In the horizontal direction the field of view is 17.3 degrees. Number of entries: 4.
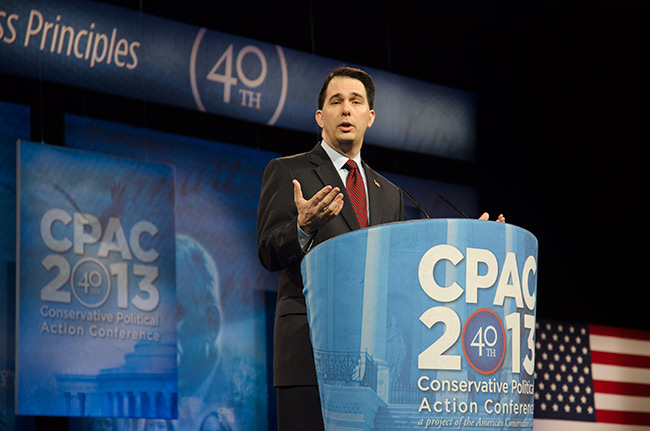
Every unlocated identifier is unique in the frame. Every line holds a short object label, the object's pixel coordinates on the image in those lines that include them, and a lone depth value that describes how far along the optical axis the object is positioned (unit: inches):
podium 208.2
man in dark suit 221.3
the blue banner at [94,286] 307.6
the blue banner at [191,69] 323.3
